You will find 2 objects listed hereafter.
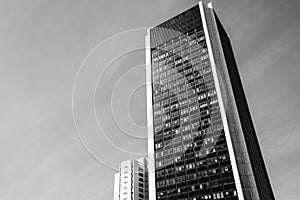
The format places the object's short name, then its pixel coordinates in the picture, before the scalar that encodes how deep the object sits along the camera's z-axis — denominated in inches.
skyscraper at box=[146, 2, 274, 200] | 2691.9
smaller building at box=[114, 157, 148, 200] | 3595.0
